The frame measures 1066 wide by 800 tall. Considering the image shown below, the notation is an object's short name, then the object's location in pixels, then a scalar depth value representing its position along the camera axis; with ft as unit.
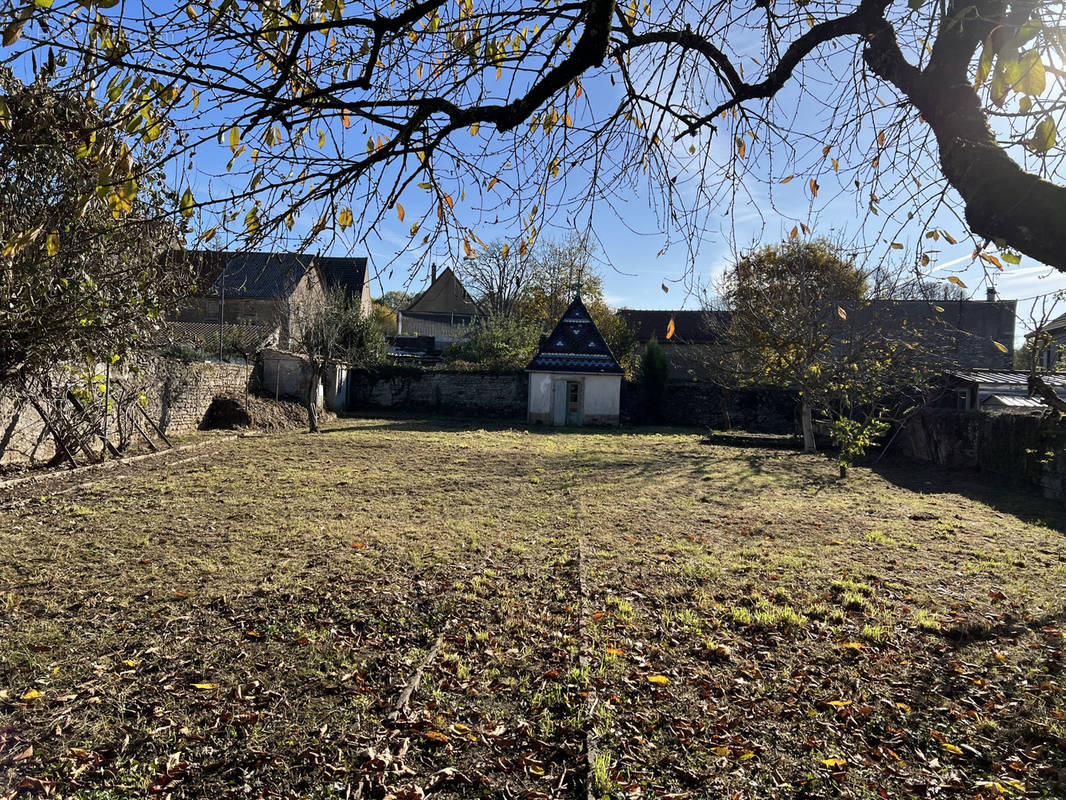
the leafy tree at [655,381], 91.66
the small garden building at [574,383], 84.02
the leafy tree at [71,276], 21.80
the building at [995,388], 54.54
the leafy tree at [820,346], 45.44
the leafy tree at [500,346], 94.79
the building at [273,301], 80.10
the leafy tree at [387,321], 151.79
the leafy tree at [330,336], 63.00
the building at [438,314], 171.63
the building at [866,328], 52.60
